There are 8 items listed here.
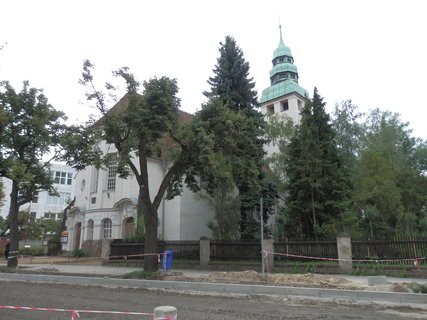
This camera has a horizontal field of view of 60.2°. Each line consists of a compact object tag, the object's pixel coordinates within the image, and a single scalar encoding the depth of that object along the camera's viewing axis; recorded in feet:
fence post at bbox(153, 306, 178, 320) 12.42
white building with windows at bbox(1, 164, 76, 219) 204.03
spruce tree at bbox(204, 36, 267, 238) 81.97
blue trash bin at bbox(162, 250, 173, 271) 59.60
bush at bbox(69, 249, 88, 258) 97.87
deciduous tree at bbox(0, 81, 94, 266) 67.41
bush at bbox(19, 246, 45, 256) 117.29
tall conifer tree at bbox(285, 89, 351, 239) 77.71
